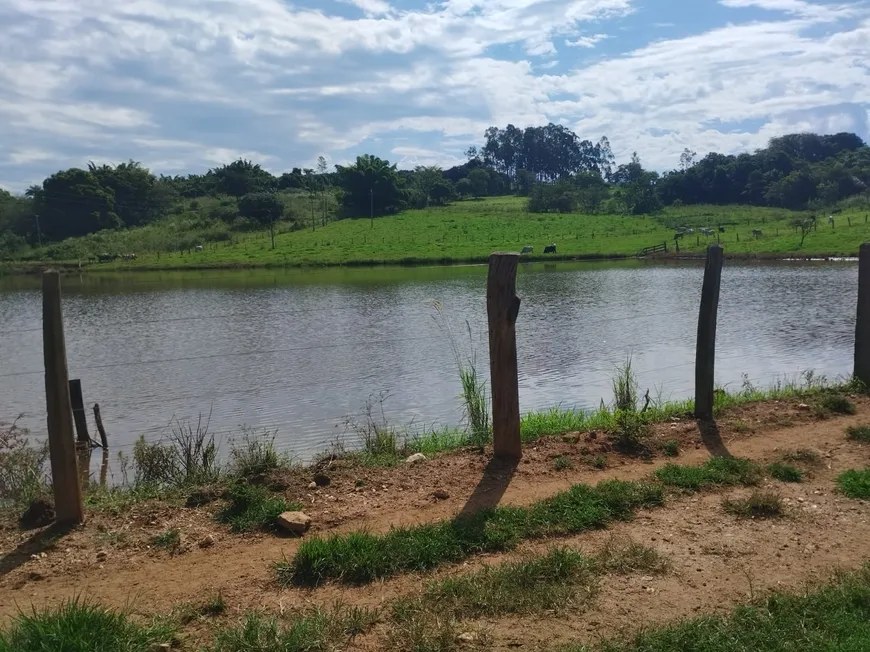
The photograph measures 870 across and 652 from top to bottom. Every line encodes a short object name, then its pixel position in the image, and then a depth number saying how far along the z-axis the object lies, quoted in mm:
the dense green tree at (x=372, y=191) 80625
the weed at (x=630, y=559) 4711
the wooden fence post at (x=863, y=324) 9648
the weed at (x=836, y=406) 8719
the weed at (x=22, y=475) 7181
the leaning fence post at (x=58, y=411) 5602
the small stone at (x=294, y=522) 5441
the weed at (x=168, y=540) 5289
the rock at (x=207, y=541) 5281
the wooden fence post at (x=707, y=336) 8492
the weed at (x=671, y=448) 7253
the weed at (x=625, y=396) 10102
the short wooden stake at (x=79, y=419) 10742
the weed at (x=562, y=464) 6793
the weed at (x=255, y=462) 7008
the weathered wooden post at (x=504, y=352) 6758
